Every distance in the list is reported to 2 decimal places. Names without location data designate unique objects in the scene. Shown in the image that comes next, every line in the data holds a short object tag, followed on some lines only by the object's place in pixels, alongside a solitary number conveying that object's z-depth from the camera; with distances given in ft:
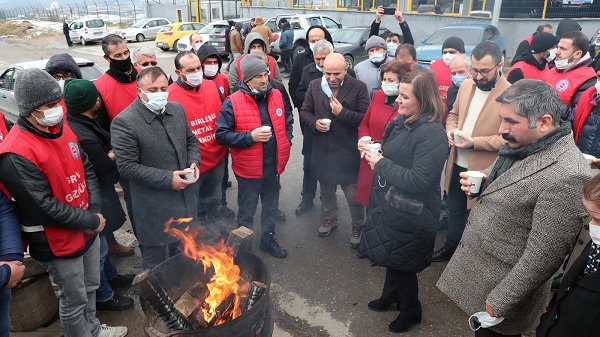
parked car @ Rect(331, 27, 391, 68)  47.93
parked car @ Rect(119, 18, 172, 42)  91.09
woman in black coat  9.89
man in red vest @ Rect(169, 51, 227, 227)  14.01
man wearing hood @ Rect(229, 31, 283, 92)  20.26
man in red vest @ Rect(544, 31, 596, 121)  14.21
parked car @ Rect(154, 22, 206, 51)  76.38
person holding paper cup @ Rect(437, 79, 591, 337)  7.06
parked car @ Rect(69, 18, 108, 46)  88.17
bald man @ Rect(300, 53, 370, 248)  15.03
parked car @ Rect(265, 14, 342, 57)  53.26
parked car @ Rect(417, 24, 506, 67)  42.45
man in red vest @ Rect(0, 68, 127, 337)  8.42
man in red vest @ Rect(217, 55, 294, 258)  13.64
